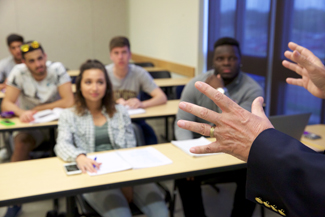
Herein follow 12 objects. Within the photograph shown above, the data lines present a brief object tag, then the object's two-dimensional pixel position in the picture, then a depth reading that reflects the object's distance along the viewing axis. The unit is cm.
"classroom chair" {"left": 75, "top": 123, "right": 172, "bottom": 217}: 169
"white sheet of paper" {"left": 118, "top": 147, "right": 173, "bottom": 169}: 171
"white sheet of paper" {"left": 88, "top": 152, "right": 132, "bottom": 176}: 162
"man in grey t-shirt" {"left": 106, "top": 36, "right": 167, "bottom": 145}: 304
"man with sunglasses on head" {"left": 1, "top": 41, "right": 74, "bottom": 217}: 259
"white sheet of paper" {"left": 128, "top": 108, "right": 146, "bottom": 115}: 276
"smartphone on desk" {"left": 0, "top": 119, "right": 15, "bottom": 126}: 243
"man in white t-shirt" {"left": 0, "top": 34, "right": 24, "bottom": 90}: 341
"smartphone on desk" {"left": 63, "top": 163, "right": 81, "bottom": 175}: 159
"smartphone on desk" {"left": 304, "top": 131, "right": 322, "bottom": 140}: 216
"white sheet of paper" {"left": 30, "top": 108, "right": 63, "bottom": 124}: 249
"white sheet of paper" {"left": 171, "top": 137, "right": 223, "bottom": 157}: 193
